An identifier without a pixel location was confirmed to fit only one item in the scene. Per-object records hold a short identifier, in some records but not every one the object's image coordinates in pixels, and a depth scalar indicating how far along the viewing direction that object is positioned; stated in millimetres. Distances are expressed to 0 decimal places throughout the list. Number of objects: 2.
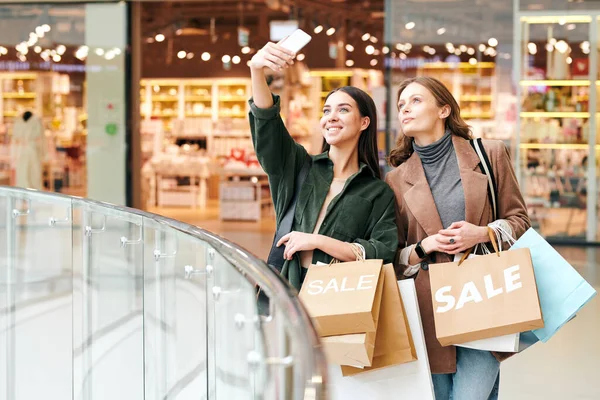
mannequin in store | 12320
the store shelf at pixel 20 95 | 12461
